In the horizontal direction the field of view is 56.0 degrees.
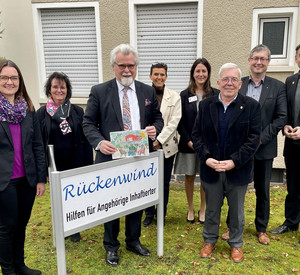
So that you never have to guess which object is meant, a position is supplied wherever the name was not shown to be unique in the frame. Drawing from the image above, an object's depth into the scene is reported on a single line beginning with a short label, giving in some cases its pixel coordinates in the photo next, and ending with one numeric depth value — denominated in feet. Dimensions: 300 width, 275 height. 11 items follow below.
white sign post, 7.97
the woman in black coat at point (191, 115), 12.42
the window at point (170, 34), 18.66
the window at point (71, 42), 19.86
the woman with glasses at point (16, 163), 8.23
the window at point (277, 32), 17.52
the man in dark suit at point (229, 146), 9.62
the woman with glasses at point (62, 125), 11.34
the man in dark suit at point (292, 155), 11.20
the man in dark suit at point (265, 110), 10.84
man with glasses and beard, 9.37
